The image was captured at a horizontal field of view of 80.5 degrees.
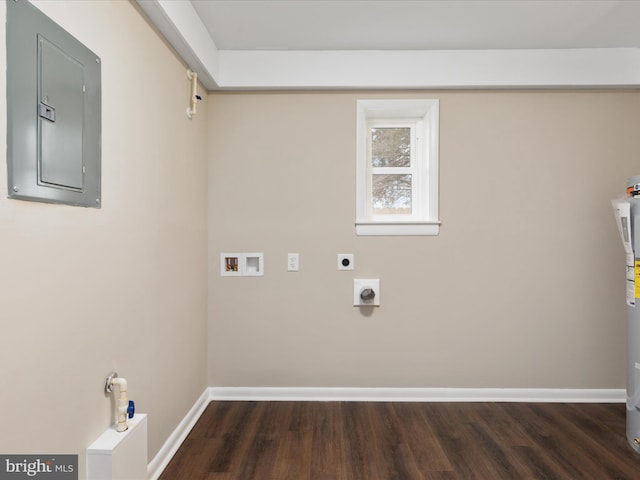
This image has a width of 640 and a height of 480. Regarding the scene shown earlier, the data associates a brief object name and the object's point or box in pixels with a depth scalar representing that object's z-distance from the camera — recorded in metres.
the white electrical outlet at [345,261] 2.72
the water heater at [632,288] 2.07
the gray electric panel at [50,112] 1.02
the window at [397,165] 2.78
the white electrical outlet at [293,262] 2.72
